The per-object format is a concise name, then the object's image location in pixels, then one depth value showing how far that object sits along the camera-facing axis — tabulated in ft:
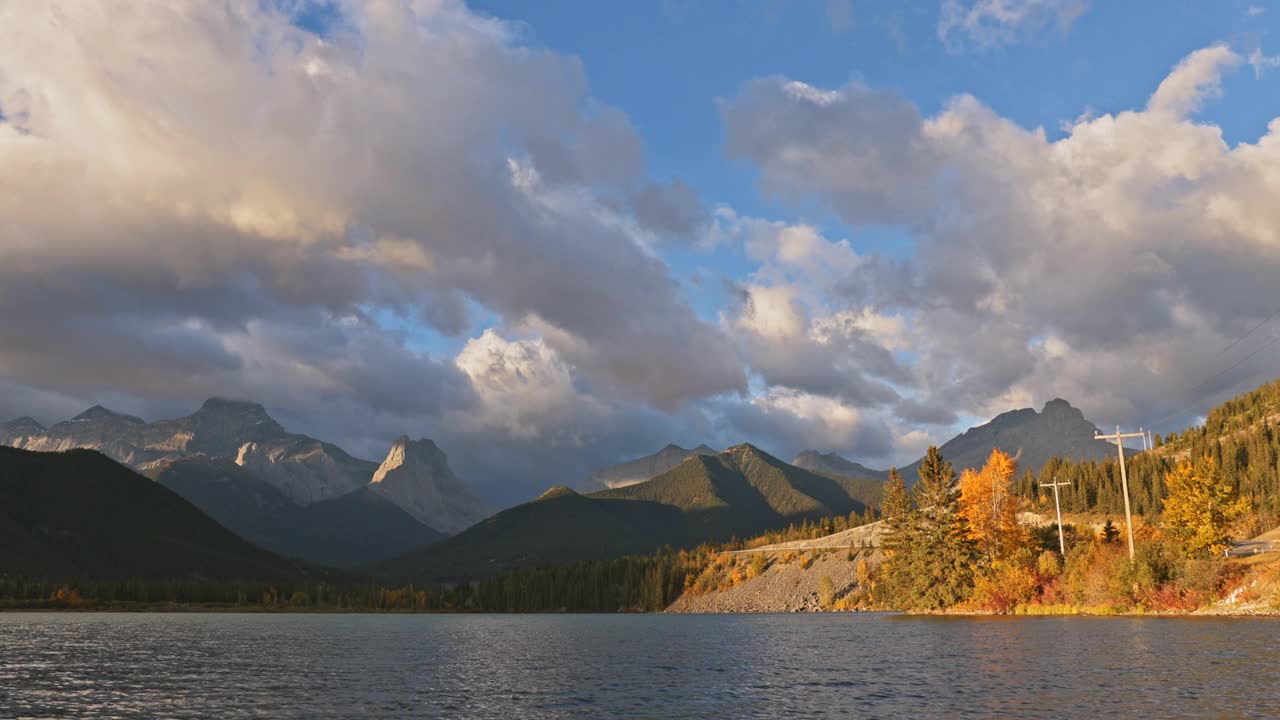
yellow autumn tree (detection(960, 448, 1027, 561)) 577.43
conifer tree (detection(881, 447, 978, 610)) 560.61
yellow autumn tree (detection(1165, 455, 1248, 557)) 430.98
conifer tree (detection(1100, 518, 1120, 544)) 551.18
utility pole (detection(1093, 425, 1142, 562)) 424.46
